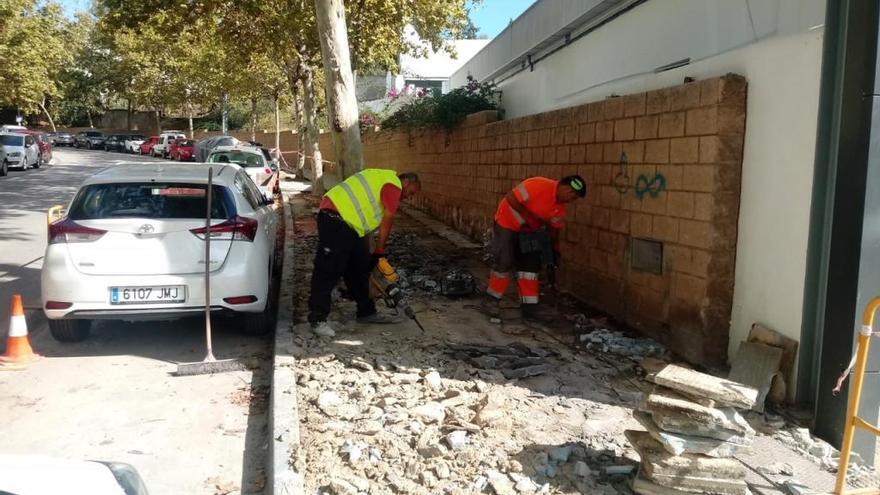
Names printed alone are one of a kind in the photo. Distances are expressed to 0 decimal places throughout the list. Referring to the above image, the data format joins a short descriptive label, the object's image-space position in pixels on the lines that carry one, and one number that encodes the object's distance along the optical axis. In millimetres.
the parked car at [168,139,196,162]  36500
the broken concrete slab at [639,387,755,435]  3213
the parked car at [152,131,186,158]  42772
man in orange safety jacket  6652
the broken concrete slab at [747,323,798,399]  4426
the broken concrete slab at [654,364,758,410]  3230
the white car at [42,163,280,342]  5551
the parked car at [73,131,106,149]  52906
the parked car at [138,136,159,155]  45156
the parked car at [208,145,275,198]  16297
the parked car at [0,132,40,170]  26875
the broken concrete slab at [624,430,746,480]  3254
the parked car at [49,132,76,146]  54375
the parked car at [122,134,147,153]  48656
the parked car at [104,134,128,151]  51094
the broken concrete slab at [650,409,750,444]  3246
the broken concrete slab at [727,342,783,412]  4418
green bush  12734
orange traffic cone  5562
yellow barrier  2949
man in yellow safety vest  6109
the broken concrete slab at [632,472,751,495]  3252
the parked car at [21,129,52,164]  30641
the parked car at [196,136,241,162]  26109
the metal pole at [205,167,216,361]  5512
